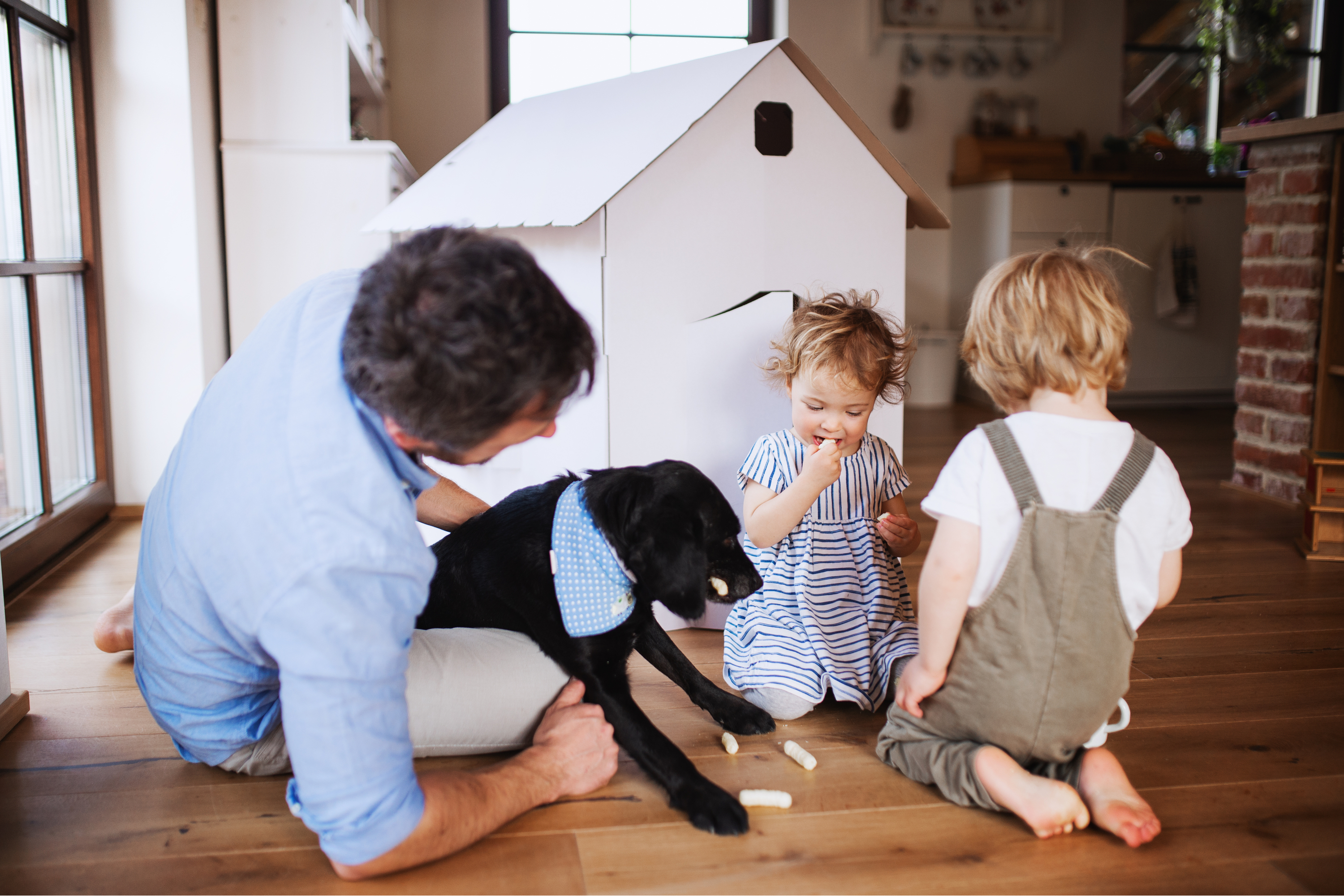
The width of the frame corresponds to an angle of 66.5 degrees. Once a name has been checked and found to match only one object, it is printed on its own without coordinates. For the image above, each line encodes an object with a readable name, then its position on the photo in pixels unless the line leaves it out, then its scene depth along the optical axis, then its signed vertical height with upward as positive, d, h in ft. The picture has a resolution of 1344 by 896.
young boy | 3.39 -0.87
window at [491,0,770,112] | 13.98 +3.45
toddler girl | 4.48 -1.14
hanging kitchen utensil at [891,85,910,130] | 15.01 +2.54
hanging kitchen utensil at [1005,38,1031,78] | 15.19 +3.27
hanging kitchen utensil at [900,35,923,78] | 14.96 +3.27
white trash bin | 14.48 -1.18
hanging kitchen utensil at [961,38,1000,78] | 15.14 +3.27
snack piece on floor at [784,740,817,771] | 3.93 -1.80
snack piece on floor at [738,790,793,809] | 3.60 -1.79
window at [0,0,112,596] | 6.40 -0.12
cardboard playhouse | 5.38 +0.25
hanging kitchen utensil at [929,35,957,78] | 15.06 +3.31
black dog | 3.53 -1.07
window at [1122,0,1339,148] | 15.60 +3.17
